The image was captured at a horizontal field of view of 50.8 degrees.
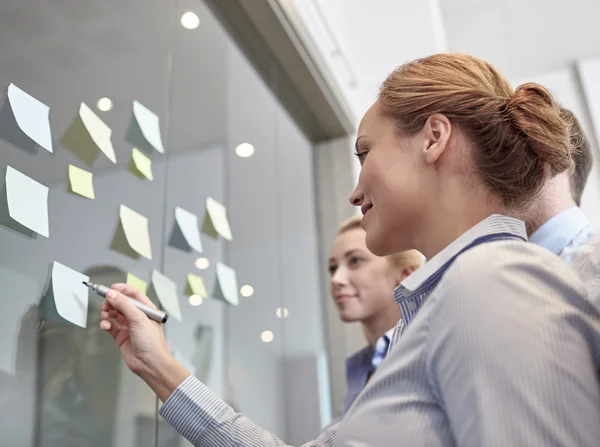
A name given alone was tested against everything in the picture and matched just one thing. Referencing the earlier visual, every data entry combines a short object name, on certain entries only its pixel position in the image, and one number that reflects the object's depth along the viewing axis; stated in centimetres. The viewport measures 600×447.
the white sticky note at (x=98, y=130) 117
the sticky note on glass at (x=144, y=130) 130
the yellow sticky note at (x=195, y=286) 138
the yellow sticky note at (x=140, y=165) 127
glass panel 98
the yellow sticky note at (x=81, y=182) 111
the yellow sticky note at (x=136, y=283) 119
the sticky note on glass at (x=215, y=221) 151
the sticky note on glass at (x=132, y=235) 119
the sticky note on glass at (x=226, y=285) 150
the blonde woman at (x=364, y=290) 175
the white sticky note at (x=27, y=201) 96
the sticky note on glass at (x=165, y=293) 126
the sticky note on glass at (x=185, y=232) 137
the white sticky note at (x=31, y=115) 101
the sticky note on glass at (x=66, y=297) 101
